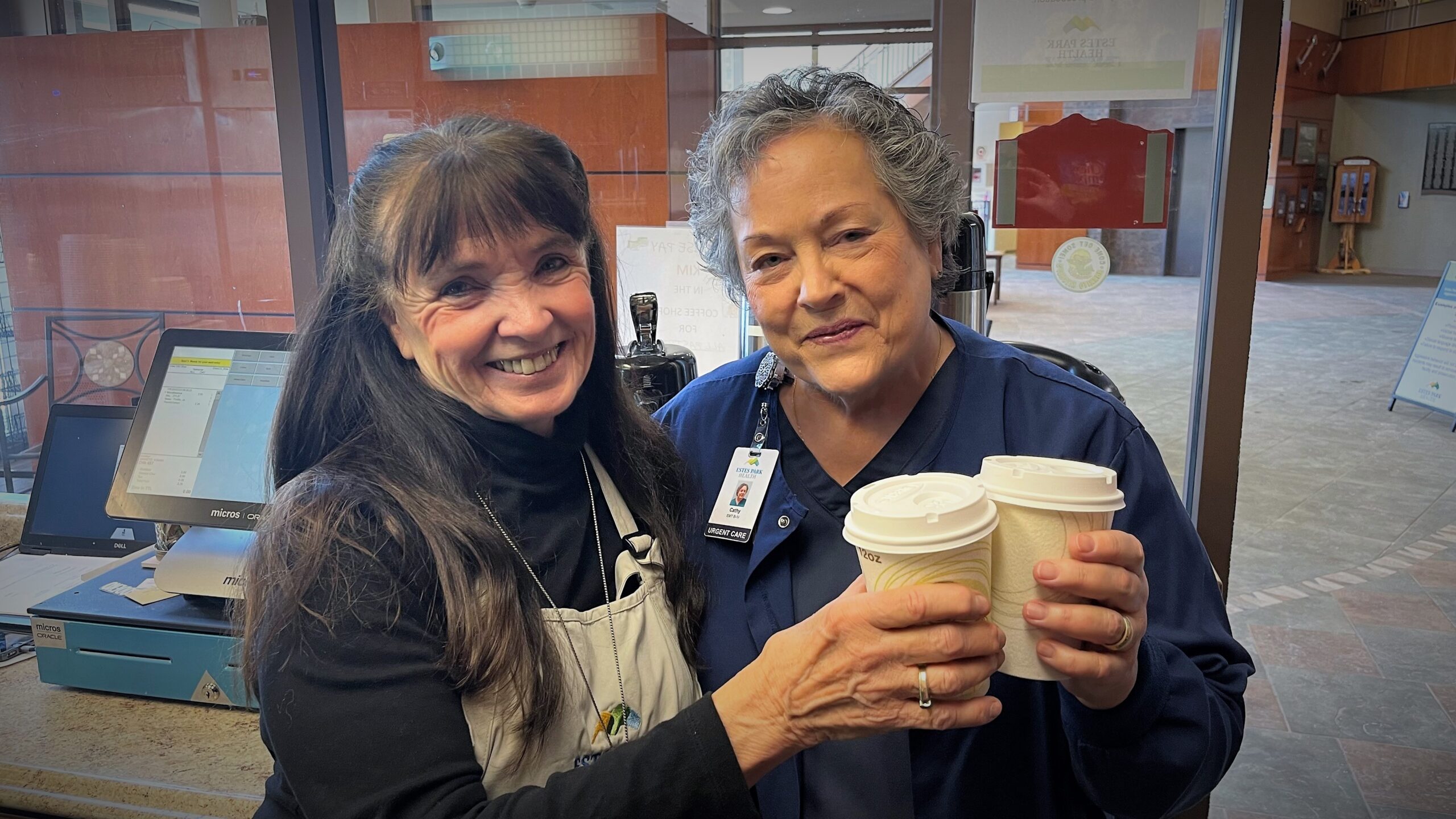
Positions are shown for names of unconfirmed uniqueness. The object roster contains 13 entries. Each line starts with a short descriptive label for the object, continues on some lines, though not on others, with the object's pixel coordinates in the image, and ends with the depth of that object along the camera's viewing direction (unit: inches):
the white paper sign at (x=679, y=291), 124.9
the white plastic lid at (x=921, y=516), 34.6
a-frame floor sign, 300.8
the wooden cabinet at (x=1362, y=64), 554.6
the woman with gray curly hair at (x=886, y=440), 48.9
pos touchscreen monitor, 80.8
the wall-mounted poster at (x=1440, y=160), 546.0
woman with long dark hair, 38.2
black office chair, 84.4
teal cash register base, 76.6
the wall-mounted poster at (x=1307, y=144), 549.0
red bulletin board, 94.7
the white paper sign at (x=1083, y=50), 93.6
